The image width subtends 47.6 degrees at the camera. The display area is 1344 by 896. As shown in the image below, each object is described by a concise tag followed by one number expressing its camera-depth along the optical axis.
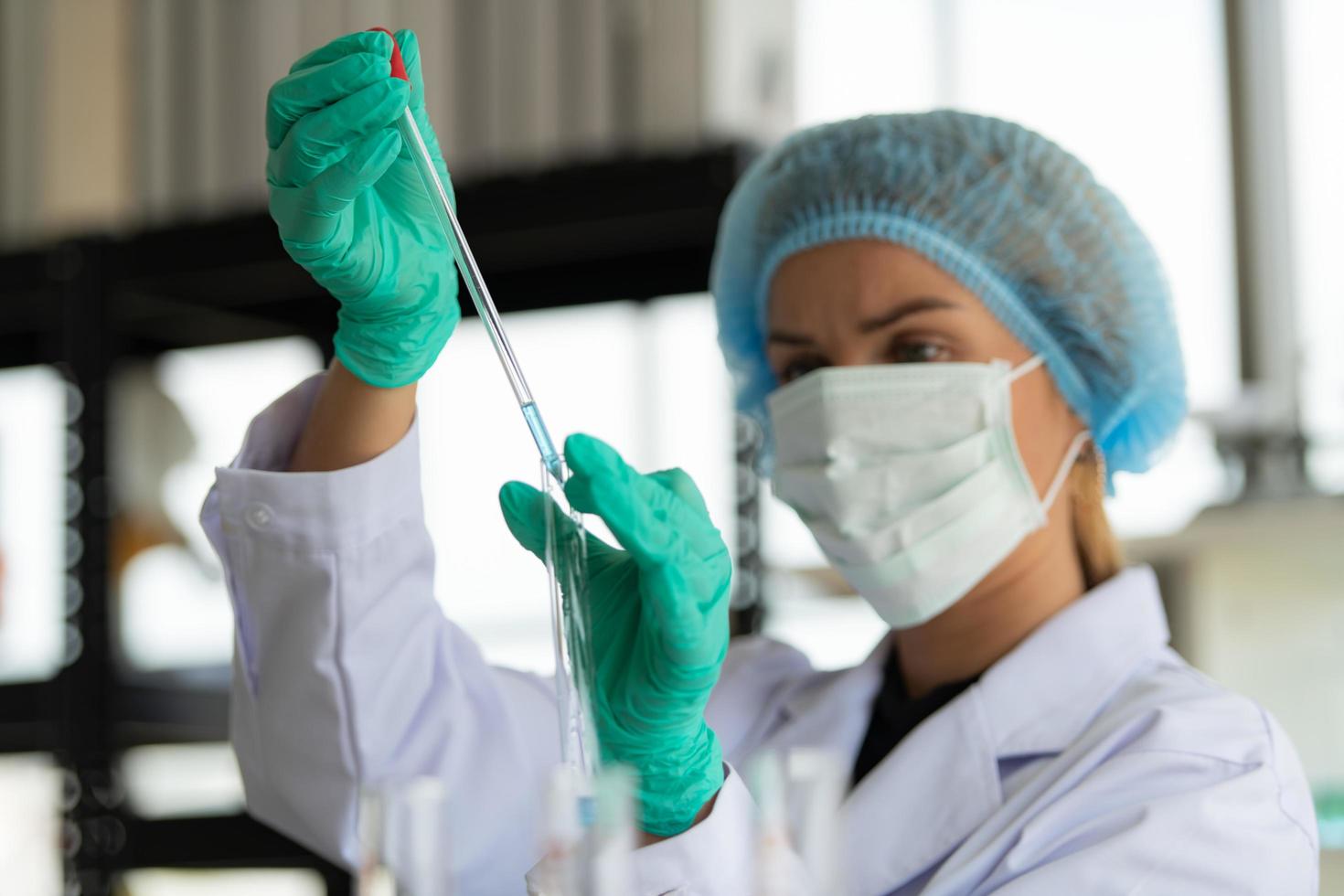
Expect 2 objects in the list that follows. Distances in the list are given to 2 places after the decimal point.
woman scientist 1.06
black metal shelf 2.45
